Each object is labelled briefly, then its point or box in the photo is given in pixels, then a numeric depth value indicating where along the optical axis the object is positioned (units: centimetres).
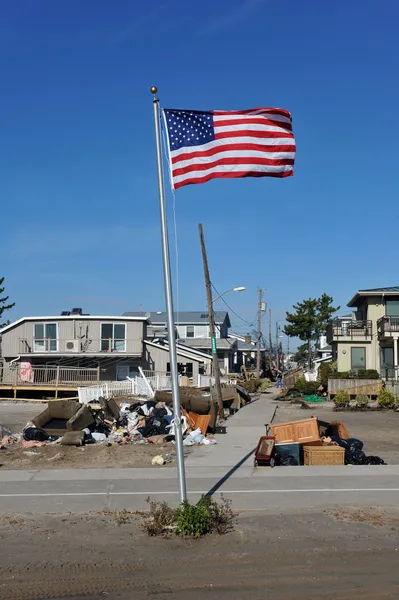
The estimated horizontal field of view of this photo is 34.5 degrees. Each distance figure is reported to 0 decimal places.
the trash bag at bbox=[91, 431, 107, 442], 1828
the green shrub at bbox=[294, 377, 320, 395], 4554
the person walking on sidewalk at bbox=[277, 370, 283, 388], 6097
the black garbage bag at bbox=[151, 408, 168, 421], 2012
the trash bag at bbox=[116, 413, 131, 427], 2023
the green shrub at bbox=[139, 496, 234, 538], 849
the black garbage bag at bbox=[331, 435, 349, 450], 1519
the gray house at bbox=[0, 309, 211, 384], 4759
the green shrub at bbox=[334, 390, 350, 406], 3591
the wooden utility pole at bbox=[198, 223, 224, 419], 2852
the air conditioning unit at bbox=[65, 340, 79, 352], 4762
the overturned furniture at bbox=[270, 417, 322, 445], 1506
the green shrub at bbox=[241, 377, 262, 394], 5237
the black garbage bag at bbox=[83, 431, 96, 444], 1802
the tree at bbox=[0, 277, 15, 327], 6531
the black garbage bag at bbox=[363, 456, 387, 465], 1477
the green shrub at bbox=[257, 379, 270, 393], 5564
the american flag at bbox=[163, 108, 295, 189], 948
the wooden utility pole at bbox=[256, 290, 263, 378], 6506
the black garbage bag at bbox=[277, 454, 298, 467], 1438
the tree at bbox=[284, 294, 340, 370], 8331
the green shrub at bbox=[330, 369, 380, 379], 4163
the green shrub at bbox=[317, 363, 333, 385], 4731
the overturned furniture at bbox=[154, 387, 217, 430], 2120
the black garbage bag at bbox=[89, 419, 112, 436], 1899
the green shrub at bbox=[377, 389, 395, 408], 3409
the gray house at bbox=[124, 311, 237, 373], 6462
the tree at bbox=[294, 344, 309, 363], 9630
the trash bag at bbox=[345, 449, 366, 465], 1466
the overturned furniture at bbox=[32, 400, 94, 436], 1920
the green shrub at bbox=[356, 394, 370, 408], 3528
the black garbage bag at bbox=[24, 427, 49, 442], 1817
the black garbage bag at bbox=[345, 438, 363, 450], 1505
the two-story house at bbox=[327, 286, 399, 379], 4539
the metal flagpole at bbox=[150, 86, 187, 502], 900
